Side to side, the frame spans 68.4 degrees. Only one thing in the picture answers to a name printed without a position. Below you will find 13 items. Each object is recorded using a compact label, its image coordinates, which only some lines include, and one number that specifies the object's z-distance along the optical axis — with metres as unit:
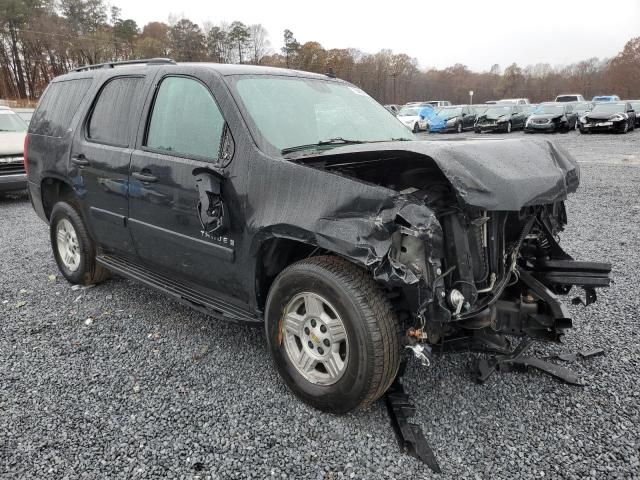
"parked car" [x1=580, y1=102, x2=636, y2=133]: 21.83
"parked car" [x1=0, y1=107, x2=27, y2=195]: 8.66
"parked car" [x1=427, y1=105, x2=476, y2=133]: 26.72
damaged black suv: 2.31
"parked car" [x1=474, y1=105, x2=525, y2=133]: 25.20
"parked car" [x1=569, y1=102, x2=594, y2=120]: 26.85
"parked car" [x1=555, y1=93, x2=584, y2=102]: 39.71
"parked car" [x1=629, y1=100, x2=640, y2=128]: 25.45
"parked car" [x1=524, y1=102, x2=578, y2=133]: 23.88
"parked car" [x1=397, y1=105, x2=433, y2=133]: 27.59
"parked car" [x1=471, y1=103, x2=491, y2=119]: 26.58
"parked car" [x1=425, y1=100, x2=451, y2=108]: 43.91
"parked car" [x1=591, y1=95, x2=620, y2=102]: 36.09
